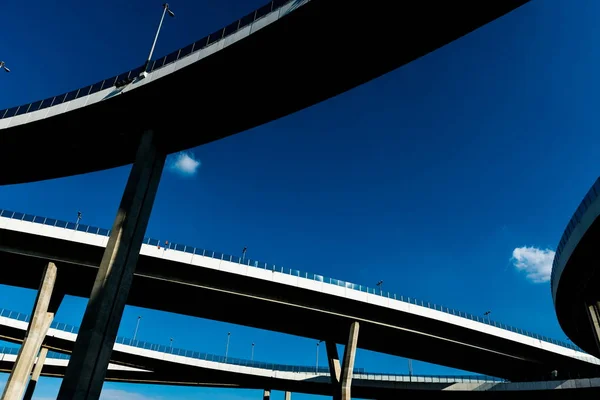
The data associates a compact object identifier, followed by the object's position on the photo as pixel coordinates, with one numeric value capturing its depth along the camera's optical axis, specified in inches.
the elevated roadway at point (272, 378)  1977.1
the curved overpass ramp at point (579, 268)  1006.4
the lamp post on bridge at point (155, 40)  882.8
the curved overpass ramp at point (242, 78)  698.8
